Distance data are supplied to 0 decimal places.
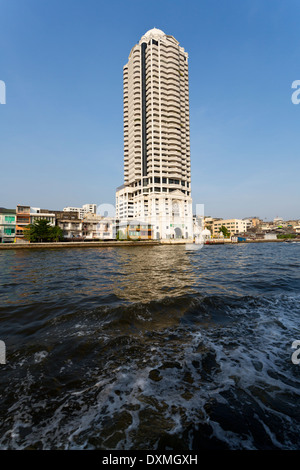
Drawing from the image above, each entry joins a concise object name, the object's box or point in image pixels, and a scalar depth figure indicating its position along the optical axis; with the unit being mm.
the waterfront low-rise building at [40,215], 59688
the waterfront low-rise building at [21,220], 57109
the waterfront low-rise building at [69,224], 65375
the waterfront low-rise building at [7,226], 56406
